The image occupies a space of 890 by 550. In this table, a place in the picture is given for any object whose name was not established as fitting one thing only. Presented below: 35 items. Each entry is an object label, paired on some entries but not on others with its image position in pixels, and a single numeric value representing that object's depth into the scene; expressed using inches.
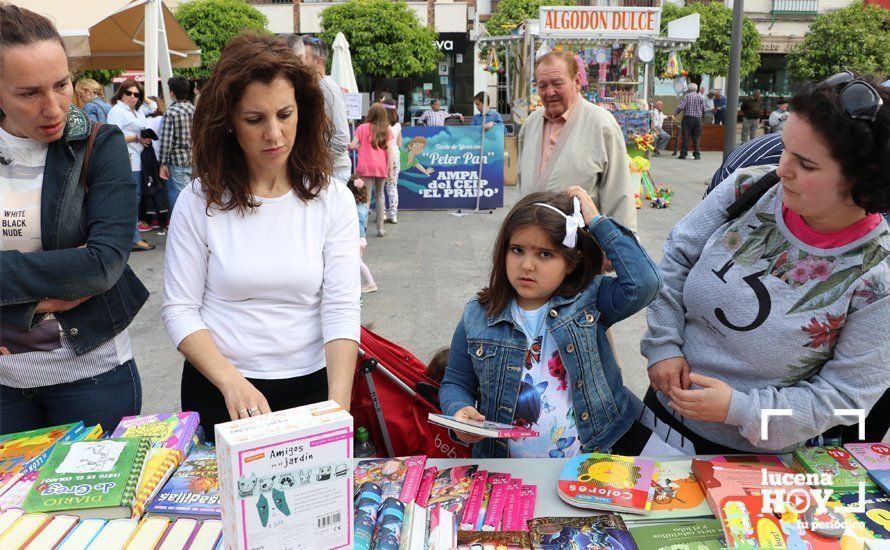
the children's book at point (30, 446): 62.1
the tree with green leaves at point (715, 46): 1007.6
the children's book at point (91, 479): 53.8
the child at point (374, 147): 323.0
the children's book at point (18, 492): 55.6
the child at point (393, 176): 356.8
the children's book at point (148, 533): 50.6
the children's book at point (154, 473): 56.2
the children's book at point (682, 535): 55.3
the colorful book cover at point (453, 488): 61.2
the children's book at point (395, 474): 61.5
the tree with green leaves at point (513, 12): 1165.7
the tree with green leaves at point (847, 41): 937.5
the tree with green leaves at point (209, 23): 1146.7
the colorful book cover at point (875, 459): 62.2
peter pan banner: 394.6
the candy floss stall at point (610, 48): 452.8
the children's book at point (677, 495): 60.8
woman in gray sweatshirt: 58.7
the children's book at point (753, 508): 54.9
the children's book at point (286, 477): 40.5
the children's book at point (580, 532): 55.1
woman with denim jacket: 64.5
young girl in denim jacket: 74.7
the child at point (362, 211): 239.0
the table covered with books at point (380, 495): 42.3
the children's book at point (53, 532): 49.1
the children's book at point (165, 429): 65.9
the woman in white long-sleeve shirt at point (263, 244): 67.4
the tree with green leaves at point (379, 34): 1155.9
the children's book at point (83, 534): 49.4
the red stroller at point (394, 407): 93.4
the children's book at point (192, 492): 55.9
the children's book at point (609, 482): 61.1
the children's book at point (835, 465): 62.3
